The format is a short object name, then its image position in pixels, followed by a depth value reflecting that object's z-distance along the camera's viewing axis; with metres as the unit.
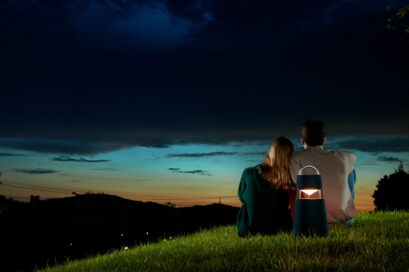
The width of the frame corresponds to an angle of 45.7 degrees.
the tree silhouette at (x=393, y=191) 19.50
